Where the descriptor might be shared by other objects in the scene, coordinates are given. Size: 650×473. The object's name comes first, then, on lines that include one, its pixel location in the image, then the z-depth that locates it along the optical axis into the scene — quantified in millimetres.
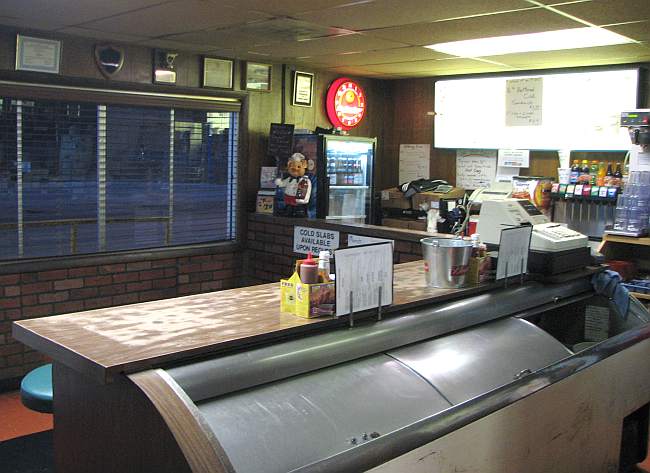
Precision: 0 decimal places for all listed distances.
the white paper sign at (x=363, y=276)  2223
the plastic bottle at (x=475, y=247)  2996
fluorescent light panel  4438
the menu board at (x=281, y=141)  6121
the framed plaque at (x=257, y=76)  6033
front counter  1731
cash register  3312
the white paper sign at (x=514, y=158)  6383
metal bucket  2826
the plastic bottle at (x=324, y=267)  2244
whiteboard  5734
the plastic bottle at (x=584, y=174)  5695
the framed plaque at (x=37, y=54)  4611
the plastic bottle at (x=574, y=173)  5762
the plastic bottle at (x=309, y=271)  2221
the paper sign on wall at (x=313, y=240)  5496
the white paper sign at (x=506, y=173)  6496
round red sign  6836
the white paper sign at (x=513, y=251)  2965
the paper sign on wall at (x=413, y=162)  7250
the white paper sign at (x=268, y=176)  6160
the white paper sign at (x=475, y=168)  6672
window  4832
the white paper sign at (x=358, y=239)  5109
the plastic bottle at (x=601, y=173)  5589
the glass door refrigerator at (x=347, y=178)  6109
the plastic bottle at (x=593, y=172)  5680
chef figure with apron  5879
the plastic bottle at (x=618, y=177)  5468
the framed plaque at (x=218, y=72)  5699
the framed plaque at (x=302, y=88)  6461
